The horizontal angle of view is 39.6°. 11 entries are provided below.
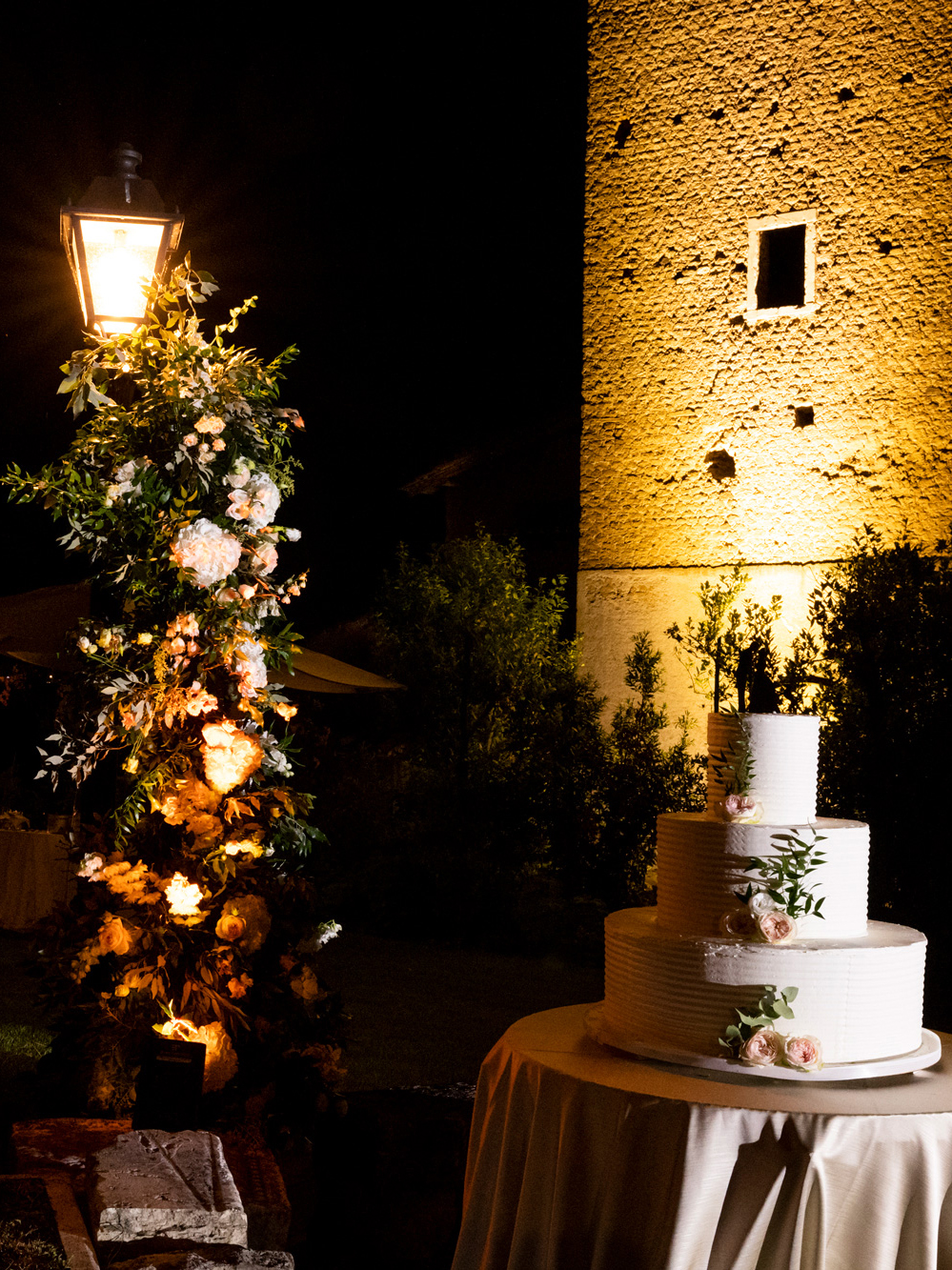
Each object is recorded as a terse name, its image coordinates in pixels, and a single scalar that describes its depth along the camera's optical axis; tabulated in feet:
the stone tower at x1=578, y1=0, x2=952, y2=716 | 41.96
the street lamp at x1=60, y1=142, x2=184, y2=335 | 15.78
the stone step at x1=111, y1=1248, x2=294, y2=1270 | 9.75
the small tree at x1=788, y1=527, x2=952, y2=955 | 34.22
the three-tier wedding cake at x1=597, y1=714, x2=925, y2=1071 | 11.48
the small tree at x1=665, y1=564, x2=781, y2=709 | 41.43
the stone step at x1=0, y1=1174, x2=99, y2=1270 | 10.09
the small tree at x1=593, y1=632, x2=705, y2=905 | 41.19
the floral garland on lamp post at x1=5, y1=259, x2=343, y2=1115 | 15.31
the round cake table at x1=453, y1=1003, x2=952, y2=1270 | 10.27
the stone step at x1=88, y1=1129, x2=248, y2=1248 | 10.32
